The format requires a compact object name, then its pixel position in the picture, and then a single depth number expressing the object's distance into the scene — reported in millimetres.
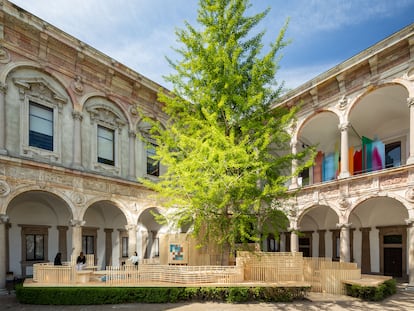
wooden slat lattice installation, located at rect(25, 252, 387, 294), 11969
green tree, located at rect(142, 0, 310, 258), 11062
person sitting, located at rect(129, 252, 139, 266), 16219
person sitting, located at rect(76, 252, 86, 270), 13234
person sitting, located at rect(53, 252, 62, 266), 13223
